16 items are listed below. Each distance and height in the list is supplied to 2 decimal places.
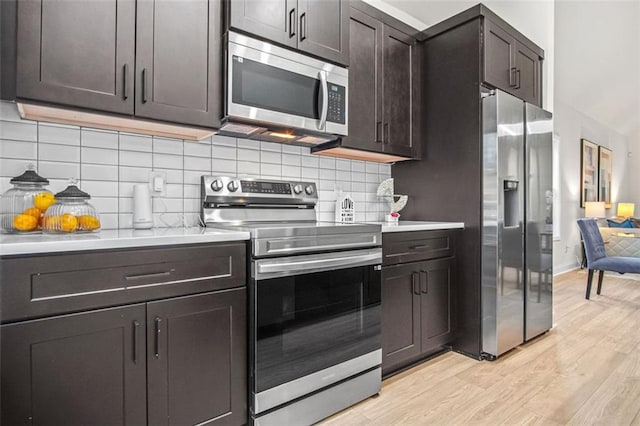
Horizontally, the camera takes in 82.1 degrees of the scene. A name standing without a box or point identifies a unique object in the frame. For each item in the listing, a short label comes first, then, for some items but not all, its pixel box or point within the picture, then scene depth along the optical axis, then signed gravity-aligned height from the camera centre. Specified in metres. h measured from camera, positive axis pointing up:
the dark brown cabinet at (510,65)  2.48 +1.11
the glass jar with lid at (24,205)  1.46 +0.04
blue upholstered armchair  3.87 -0.48
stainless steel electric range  1.57 -0.44
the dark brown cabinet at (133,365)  1.12 -0.53
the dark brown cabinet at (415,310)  2.15 -0.60
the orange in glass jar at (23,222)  1.46 -0.03
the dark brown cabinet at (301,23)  1.76 +0.99
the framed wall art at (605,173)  6.92 +0.81
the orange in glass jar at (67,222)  1.45 -0.03
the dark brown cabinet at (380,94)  2.33 +0.82
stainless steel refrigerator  2.42 -0.05
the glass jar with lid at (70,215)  1.46 -0.01
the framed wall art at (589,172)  6.29 +0.77
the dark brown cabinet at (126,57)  1.33 +0.64
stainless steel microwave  1.77 +0.65
